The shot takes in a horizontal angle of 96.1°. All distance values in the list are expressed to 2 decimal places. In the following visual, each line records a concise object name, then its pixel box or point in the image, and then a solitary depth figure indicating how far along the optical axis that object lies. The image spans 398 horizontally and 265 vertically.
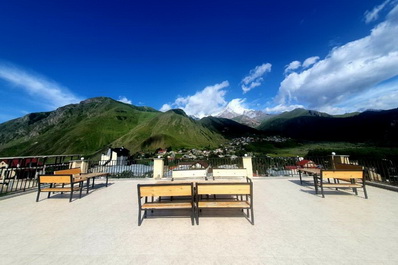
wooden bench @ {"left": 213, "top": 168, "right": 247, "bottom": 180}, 7.52
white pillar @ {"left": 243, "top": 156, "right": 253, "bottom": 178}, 10.77
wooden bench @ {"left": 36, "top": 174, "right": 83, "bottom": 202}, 6.53
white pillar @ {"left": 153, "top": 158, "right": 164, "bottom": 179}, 11.38
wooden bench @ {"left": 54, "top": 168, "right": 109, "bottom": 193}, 7.56
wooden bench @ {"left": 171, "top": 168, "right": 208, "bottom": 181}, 7.38
